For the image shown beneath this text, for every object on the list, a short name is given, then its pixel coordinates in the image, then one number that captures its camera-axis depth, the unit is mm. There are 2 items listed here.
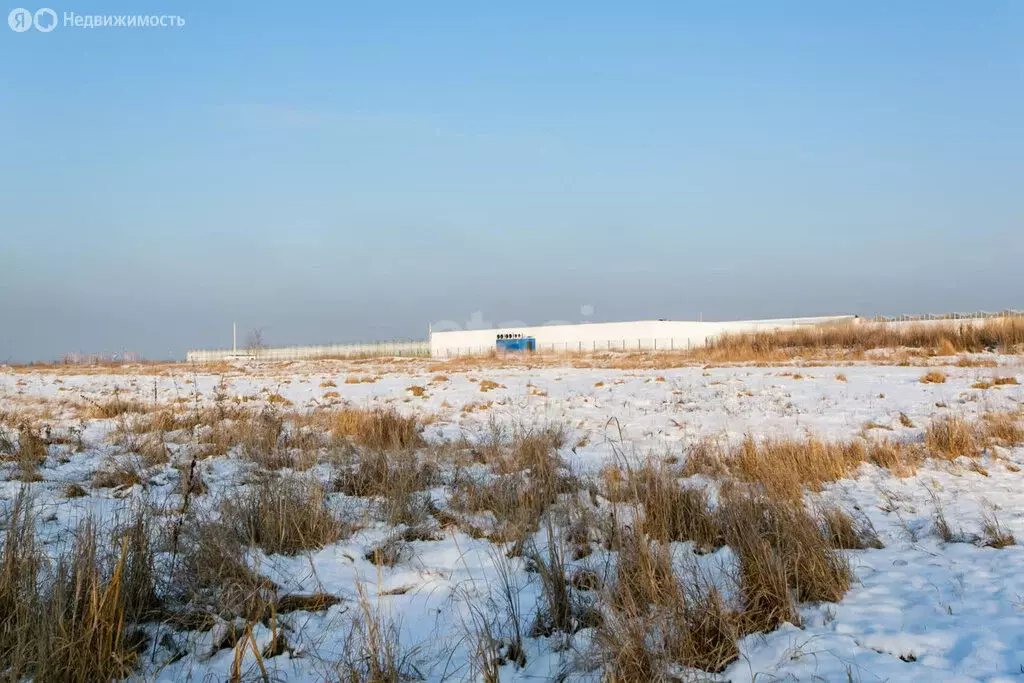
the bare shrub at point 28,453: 6027
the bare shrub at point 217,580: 3439
